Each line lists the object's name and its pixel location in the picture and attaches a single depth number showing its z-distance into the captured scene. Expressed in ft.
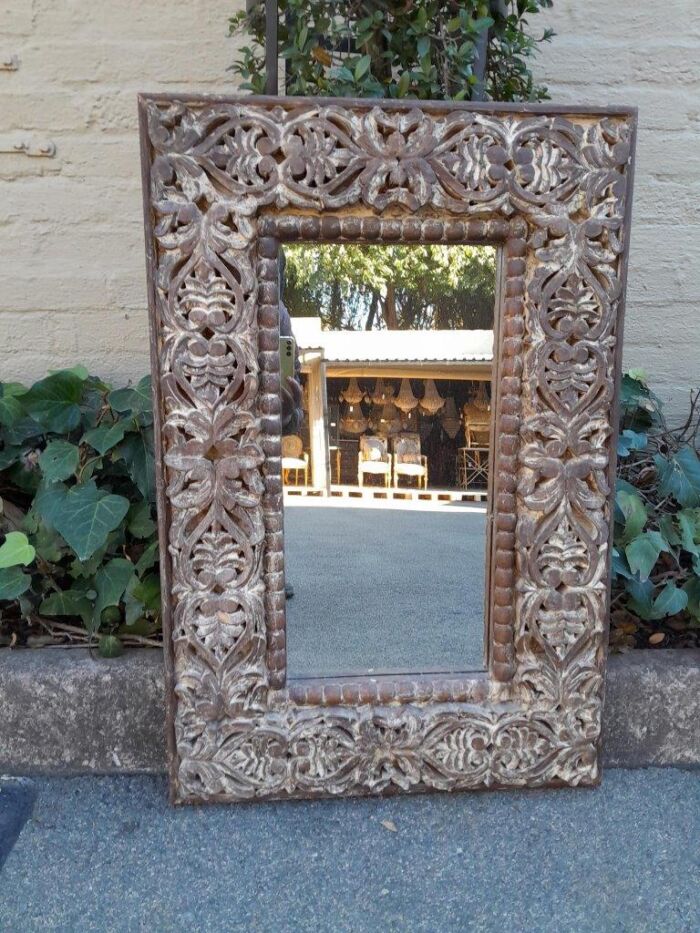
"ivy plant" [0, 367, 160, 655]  5.07
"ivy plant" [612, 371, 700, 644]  5.37
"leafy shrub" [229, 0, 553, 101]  4.81
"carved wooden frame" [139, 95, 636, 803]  4.39
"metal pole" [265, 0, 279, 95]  5.05
